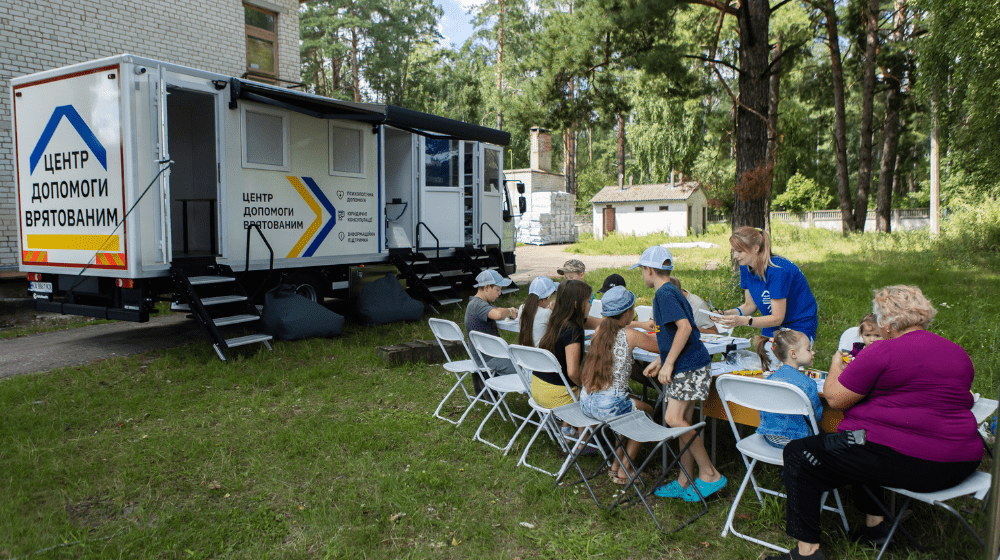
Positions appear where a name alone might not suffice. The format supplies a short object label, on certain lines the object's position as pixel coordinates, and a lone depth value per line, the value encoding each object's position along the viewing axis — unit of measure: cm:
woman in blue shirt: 395
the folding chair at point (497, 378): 421
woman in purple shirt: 253
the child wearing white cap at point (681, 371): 338
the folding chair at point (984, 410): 307
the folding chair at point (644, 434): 327
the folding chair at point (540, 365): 367
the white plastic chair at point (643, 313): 552
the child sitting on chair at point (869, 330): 328
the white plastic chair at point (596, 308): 580
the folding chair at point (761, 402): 284
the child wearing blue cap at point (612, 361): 357
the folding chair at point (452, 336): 488
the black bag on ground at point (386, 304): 868
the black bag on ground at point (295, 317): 734
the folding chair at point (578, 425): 353
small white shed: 3288
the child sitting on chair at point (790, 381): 308
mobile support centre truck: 630
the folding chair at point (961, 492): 252
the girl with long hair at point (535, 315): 441
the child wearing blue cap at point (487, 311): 490
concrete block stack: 2881
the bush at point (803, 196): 3788
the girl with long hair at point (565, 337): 381
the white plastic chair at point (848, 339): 398
